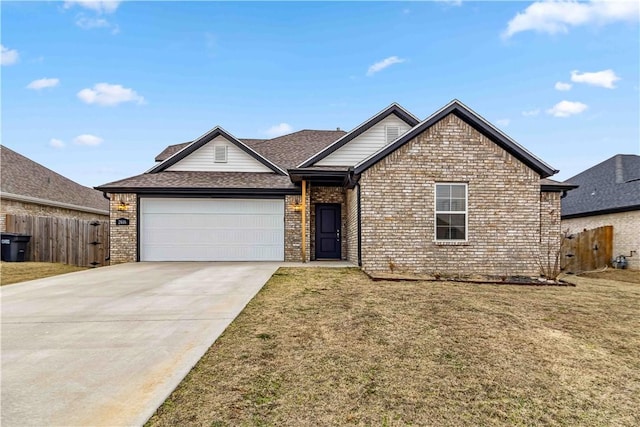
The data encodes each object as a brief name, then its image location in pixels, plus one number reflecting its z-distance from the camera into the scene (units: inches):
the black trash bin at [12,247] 489.7
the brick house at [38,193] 594.0
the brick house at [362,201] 398.0
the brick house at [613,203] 538.0
